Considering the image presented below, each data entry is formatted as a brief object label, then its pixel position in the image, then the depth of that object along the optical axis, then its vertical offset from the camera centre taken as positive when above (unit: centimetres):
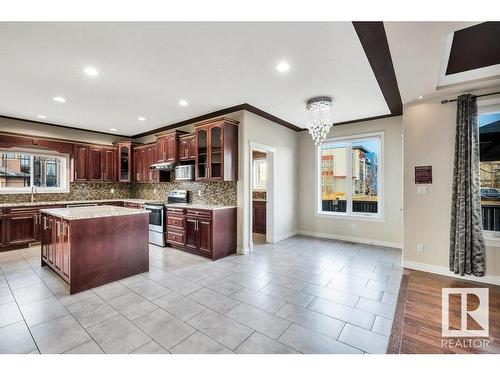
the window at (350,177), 520 +19
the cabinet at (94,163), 588 +60
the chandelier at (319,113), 387 +132
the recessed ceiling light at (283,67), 274 +142
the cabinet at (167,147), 530 +90
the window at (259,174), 716 +32
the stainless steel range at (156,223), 496 -81
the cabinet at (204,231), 417 -86
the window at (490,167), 326 +24
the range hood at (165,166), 532 +45
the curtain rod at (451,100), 316 +121
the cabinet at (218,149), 437 +71
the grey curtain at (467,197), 311 -17
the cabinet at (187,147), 498 +83
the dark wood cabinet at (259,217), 617 -84
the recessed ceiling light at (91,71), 288 +144
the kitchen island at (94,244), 285 -78
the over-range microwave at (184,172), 508 +29
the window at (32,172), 517 +32
